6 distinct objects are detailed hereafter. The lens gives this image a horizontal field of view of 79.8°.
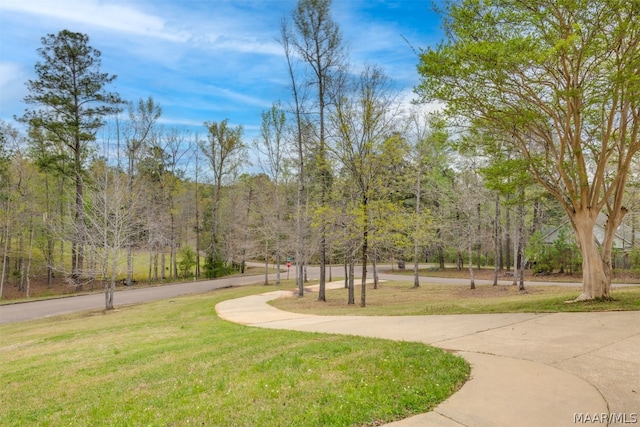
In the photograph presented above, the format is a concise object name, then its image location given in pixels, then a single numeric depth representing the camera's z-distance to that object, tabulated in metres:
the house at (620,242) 23.83
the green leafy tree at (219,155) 29.67
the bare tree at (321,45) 15.14
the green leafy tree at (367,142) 13.31
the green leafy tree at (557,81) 8.17
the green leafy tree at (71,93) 24.03
